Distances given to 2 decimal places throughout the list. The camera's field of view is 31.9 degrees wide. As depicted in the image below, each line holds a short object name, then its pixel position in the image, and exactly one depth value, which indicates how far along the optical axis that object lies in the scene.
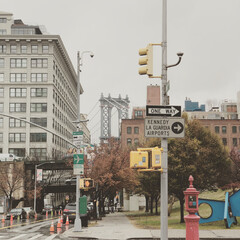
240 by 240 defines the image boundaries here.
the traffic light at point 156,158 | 11.48
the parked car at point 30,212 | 51.99
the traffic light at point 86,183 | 26.58
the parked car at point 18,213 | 49.57
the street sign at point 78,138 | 26.20
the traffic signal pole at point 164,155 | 11.60
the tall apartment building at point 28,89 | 95.62
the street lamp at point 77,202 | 24.94
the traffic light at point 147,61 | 11.80
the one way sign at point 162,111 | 11.80
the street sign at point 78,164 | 26.03
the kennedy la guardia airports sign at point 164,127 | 11.64
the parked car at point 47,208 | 76.43
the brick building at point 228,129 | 113.50
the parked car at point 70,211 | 36.97
